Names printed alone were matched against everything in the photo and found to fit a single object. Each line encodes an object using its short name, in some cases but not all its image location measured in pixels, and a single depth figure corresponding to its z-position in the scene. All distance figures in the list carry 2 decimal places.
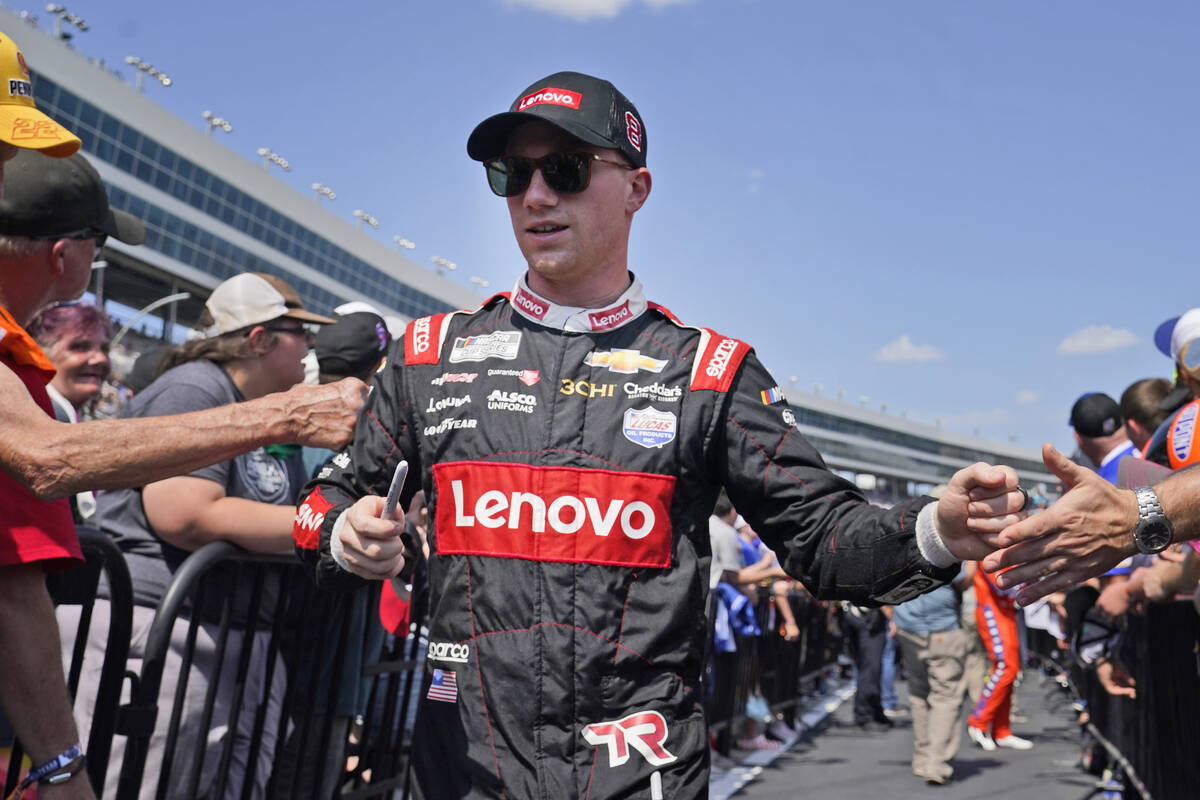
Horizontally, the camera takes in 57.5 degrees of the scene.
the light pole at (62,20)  51.91
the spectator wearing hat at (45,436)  2.10
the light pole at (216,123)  65.94
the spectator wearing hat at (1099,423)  6.94
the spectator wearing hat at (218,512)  3.18
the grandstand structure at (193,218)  50.50
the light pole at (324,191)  80.31
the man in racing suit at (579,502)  2.06
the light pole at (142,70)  57.62
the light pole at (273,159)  75.75
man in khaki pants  8.43
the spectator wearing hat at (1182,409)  3.51
